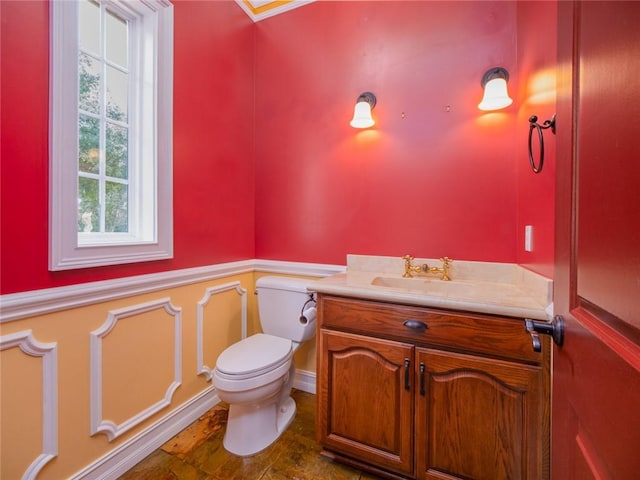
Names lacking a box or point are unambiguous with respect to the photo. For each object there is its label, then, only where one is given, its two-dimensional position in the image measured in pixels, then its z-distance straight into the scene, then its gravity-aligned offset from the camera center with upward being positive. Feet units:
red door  1.25 -0.01
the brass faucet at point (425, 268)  5.20 -0.58
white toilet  4.56 -2.20
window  3.62 +1.64
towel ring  3.00 +1.24
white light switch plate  4.25 +0.01
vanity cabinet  3.31 -2.07
